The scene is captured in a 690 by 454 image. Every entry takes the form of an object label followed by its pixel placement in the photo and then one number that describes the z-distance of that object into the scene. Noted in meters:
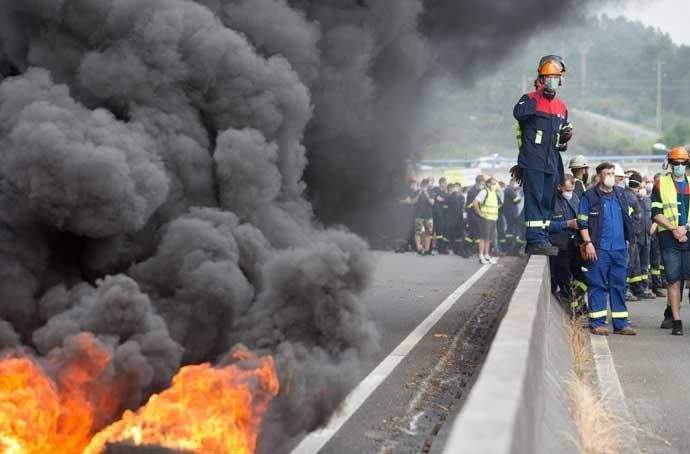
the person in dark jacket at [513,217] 26.00
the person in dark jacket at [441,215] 26.77
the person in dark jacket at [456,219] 26.39
